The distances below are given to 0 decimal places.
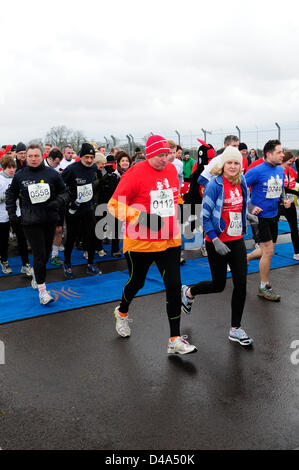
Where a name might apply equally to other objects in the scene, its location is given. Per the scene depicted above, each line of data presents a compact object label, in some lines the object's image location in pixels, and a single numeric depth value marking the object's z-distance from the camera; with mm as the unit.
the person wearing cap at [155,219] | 3861
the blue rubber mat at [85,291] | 5355
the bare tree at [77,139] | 22367
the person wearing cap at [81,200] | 6613
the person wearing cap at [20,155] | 8719
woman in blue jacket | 4102
